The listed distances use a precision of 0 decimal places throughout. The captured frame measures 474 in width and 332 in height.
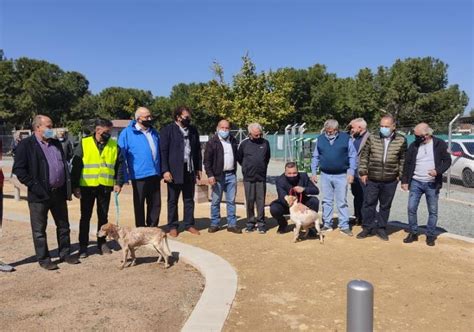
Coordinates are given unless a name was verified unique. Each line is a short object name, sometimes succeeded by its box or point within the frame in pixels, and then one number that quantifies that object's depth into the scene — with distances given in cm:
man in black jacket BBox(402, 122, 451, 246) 639
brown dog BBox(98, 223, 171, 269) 548
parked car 1491
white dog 659
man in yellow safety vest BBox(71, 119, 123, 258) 582
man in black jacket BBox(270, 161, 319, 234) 708
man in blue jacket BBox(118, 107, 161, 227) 634
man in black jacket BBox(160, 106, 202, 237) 671
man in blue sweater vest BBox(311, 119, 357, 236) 705
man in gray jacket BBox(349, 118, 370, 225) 728
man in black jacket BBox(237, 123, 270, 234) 724
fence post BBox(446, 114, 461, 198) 1193
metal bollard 245
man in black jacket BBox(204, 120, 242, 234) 719
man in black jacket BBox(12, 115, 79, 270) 520
